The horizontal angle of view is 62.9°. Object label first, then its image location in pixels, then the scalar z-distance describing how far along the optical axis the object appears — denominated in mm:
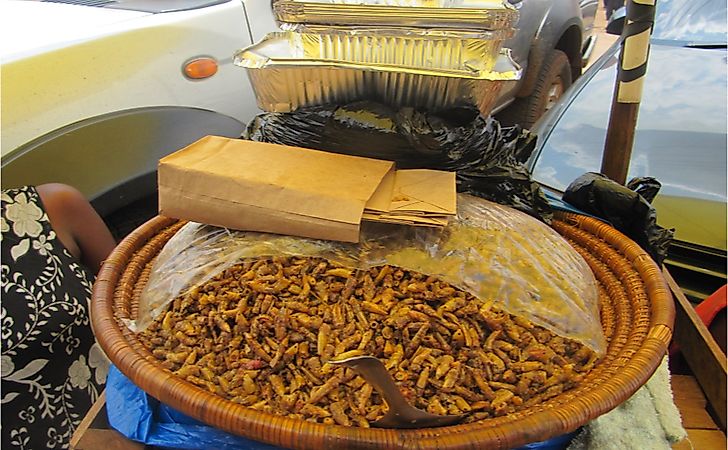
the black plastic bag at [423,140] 1078
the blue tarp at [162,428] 895
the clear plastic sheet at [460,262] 938
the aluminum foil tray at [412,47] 1036
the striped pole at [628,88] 1325
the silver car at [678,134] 1843
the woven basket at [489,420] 749
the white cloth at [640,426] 922
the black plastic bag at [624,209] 1274
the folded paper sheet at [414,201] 966
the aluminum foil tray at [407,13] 1019
